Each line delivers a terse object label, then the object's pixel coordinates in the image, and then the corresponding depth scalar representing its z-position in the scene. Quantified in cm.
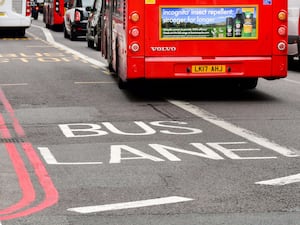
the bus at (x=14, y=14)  3925
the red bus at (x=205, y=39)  1611
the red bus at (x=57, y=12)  4881
